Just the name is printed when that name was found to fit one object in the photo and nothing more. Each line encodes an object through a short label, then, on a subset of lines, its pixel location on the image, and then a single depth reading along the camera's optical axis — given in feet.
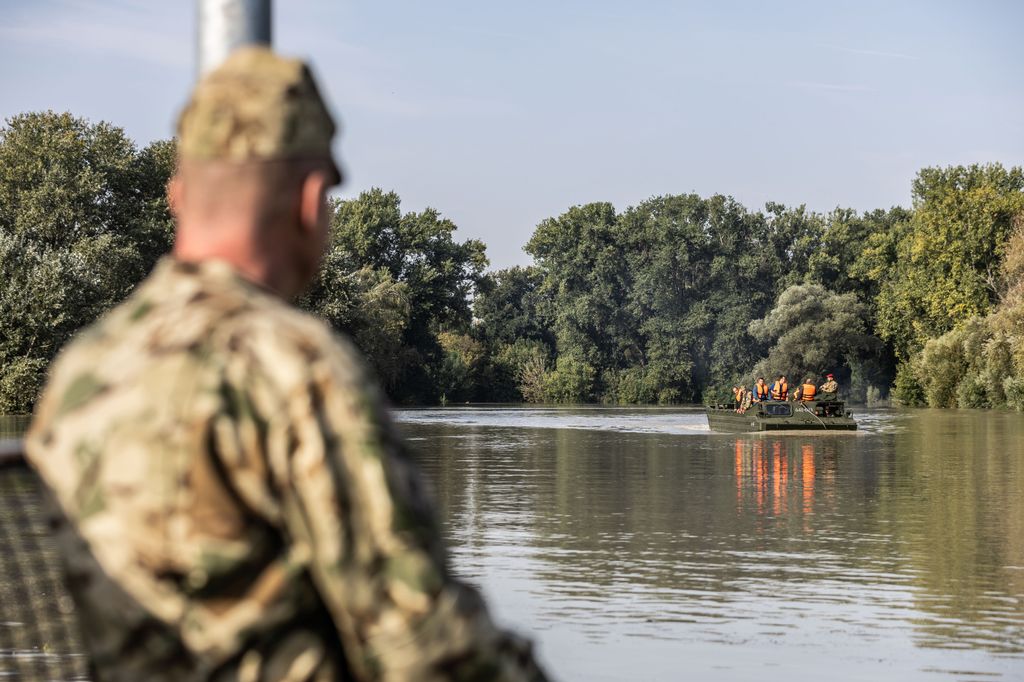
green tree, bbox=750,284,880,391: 323.47
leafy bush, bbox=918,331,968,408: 266.57
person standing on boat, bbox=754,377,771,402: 168.88
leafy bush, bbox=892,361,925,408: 296.51
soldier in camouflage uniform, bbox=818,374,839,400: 162.30
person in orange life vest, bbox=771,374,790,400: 165.68
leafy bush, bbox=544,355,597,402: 384.27
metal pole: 12.51
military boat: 155.12
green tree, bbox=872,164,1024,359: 302.66
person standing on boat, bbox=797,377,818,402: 156.32
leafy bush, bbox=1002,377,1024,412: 227.40
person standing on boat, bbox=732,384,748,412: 172.39
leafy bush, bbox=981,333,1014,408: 239.50
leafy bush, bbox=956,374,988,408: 251.60
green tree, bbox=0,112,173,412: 178.19
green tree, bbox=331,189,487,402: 378.53
